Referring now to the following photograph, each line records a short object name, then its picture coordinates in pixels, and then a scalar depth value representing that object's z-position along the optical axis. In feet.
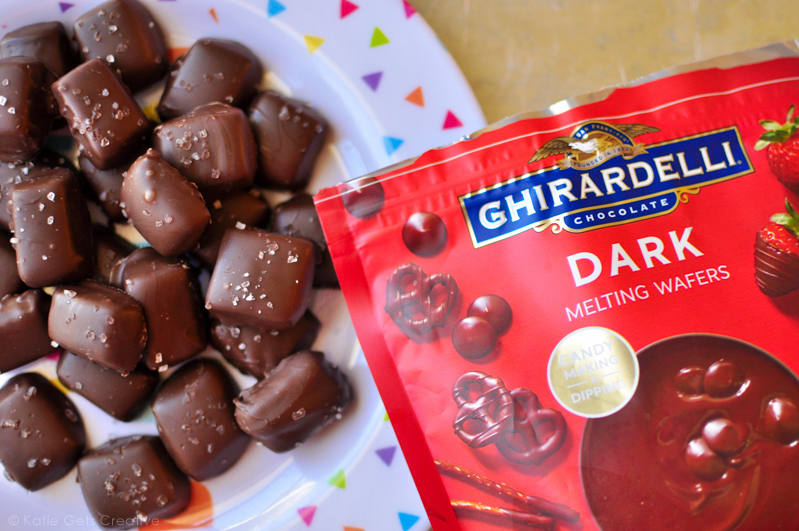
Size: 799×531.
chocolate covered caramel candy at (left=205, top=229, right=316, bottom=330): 1.35
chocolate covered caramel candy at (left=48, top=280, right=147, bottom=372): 1.34
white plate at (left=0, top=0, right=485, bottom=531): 1.39
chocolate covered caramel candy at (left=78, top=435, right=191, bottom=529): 1.38
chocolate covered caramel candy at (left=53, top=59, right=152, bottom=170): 1.36
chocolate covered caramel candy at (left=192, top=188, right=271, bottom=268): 1.41
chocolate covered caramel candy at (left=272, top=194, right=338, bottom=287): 1.40
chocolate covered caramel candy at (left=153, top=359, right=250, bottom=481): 1.38
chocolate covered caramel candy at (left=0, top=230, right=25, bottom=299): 1.40
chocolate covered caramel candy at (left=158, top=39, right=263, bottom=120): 1.40
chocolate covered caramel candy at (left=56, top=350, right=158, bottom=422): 1.39
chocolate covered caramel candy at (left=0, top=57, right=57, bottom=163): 1.36
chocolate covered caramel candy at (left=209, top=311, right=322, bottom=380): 1.39
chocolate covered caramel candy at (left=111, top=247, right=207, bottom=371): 1.37
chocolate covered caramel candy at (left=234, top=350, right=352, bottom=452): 1.35
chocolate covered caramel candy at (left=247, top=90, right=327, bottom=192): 1.40
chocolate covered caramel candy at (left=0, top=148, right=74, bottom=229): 1.40
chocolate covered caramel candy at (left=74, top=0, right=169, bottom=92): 1.40
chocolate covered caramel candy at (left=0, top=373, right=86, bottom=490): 1.38
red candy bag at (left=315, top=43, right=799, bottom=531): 1.20
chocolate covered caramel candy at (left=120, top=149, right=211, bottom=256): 1.34
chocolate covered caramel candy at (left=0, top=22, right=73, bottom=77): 1.40
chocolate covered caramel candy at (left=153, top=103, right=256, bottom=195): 1.36
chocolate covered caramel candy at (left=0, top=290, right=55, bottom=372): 1.38
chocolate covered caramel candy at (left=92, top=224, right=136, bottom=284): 1.42
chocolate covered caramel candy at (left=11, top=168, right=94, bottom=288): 1.36
